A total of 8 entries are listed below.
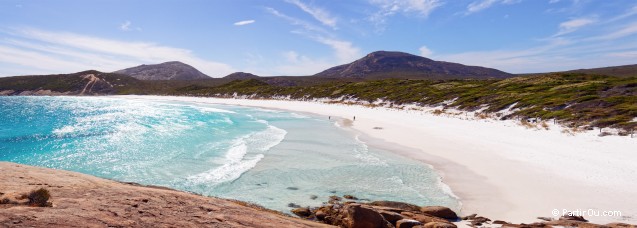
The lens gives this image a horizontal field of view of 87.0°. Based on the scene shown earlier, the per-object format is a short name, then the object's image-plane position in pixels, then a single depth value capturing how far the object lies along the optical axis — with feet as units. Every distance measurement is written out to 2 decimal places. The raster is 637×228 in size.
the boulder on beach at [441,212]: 31.86
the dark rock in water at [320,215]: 32.04
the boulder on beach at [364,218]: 26.76
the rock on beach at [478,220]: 30.84
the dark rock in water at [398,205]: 33.10
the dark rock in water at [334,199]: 38.51
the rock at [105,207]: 16.94
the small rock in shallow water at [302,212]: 33.78
